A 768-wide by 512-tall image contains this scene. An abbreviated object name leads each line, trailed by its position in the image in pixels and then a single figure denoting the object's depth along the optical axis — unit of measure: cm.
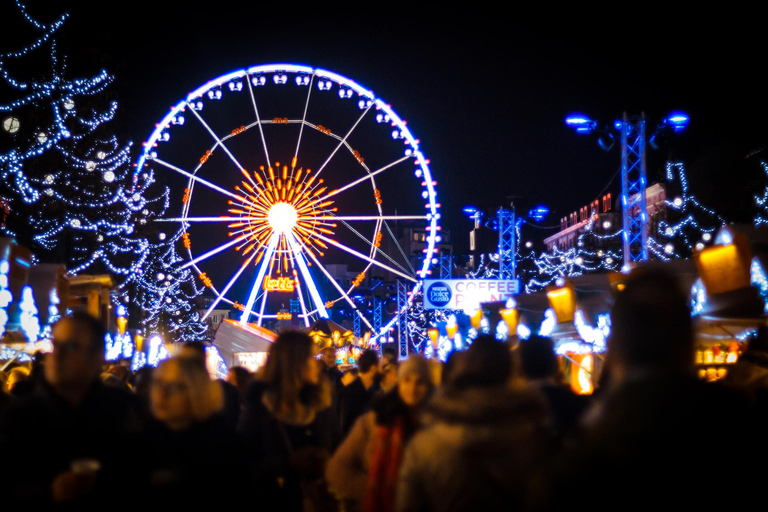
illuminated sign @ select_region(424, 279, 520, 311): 2997
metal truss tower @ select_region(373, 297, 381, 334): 7056
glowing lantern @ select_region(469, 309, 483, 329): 2383
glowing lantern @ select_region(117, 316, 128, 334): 2302
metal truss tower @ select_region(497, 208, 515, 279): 3222
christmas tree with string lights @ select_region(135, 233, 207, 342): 5238
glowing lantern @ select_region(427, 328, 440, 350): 3937
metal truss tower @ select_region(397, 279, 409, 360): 5113
